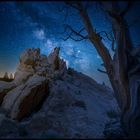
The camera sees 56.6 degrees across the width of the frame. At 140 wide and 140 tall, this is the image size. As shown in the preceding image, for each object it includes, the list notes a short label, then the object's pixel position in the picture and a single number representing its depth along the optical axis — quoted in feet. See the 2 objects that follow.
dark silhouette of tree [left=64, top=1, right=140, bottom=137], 15.37
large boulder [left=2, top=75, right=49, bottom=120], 27.02
